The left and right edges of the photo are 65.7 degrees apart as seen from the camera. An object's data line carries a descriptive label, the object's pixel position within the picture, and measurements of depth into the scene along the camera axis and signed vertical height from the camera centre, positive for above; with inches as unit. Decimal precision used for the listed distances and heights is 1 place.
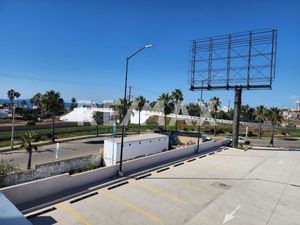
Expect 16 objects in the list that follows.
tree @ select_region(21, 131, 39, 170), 938.1 -121.9
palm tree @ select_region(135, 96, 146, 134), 2266.2 +123.1
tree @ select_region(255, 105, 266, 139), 2298.2 +81.1
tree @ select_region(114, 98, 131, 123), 2203.5 +67.3
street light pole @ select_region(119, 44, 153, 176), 705.3 +75.4
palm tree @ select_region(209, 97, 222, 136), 2598.4 +168.6
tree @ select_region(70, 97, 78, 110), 5290.4 +201.7
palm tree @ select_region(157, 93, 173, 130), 2015.3 +119.4
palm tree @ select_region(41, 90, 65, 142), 1648.6 +51.7
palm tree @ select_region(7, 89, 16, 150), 3287.4 +201.3
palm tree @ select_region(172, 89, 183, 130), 2086.6 +192.1
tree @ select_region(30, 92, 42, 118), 3794.3 +230.6
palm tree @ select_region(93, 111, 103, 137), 2245.0 -35.5
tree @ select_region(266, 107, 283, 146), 2033.7 +49.6
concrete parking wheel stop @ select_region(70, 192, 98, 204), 532.0 -204.4
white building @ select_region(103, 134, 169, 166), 944.3 -150.8
